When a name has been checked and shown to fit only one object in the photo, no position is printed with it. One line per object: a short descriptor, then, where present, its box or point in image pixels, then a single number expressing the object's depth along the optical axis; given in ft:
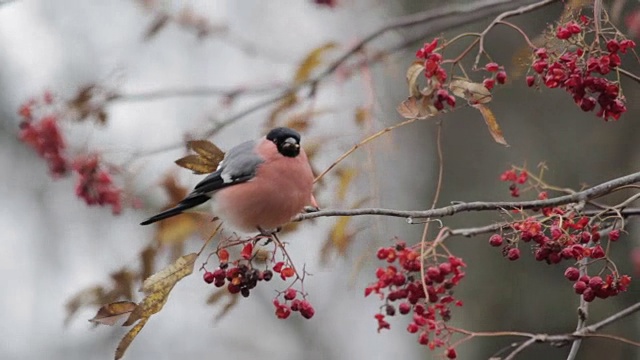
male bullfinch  21.71
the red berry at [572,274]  21.32
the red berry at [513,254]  21.34
